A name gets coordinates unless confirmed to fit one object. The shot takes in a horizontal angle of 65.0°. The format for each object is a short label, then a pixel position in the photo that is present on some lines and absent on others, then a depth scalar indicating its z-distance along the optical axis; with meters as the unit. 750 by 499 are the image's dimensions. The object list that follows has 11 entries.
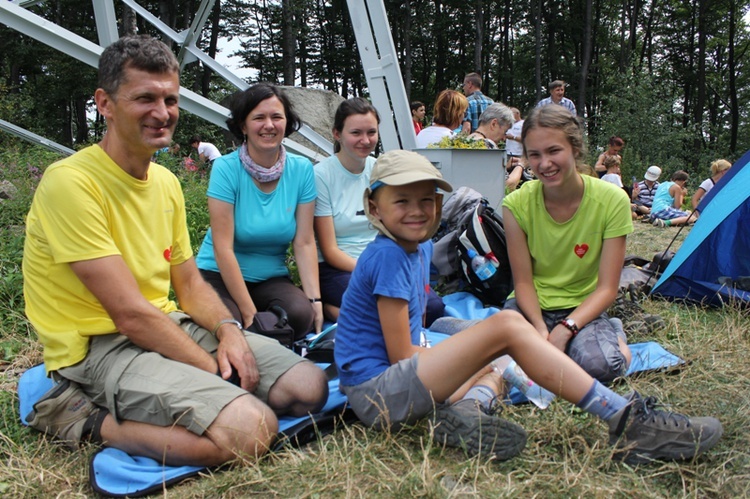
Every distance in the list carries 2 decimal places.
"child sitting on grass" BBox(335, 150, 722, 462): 1.94
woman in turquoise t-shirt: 3.27
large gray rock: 11.54
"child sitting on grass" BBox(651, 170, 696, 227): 8.99
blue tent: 3.88
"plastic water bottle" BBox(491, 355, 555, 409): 2.43
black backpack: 4.10
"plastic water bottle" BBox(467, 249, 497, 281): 4.12
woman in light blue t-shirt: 3.70
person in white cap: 10.41
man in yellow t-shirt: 2.06
